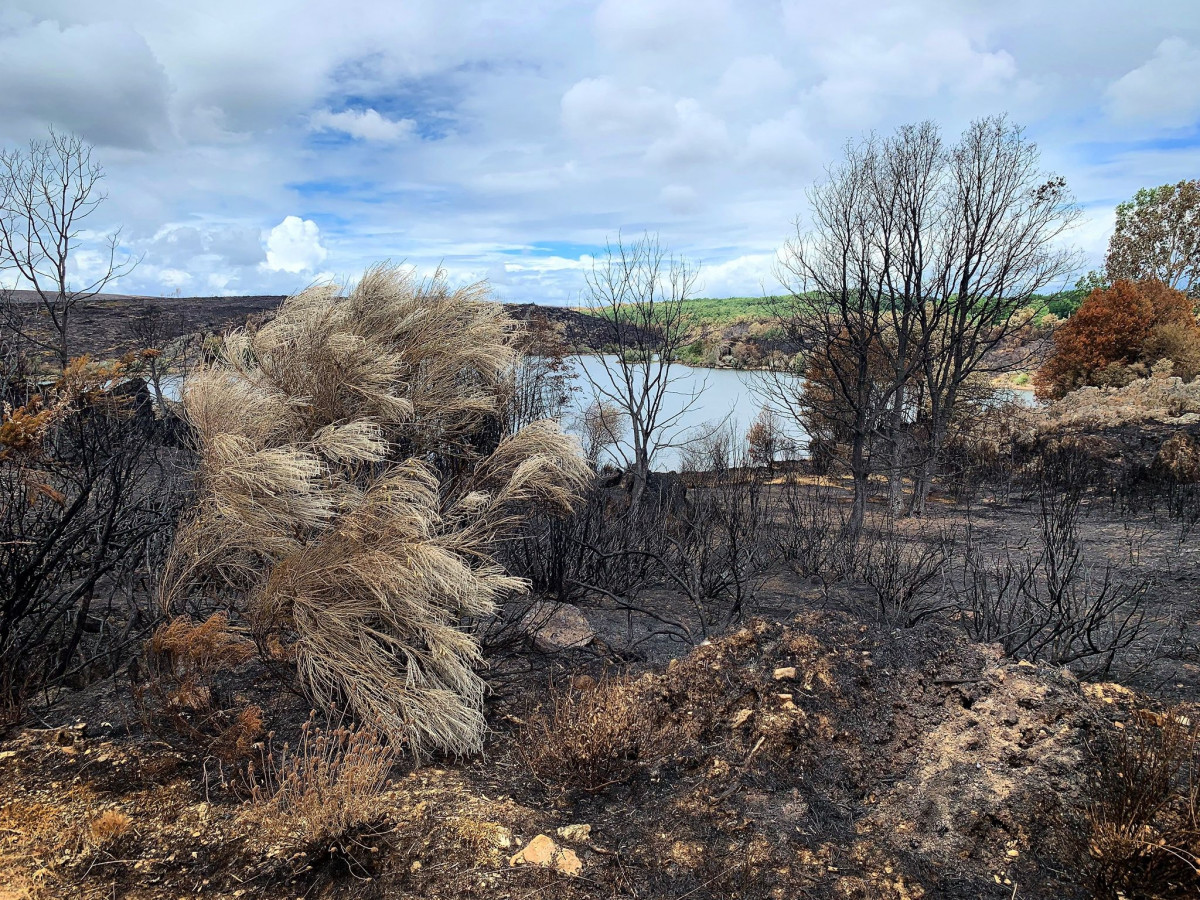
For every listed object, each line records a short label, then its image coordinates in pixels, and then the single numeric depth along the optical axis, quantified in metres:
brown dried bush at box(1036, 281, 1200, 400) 19.25
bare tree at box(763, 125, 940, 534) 9.52
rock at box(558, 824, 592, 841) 2.88
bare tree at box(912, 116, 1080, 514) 10.40
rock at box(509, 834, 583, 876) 2.69
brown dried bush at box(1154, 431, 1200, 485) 12.38
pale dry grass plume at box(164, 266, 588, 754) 3.71
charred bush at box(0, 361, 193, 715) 3.90
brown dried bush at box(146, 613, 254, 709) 3.62
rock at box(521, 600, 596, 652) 5.18
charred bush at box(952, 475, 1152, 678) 4.52
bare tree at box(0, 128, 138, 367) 9.64
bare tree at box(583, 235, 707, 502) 11.55
